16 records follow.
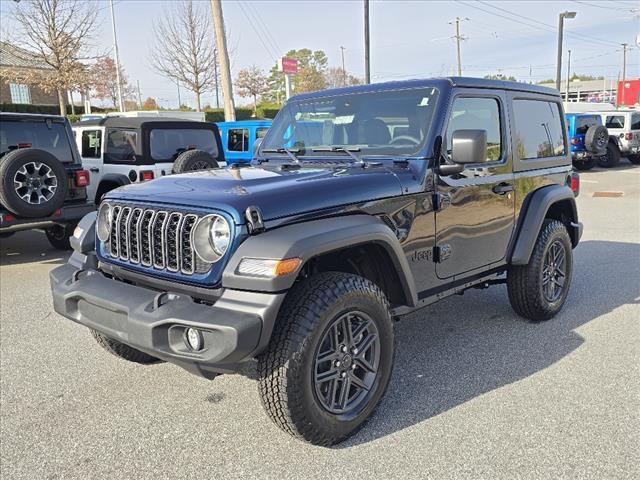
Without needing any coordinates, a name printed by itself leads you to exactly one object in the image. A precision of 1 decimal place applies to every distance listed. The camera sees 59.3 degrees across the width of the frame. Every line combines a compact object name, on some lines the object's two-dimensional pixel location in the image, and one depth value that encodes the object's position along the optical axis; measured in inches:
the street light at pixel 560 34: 1063.5
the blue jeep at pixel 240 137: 491.2
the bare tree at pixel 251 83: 1996.8
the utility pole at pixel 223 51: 604.4
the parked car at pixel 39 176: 250.4
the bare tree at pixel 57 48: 911.0
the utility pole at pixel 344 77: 2337.6
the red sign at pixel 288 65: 862.5
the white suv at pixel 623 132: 789.2
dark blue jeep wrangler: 102.1
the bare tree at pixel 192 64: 1222.3
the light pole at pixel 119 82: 1246.4
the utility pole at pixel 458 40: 1983.3
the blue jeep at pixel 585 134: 709.9
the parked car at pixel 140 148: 317.1
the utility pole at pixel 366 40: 832.9
